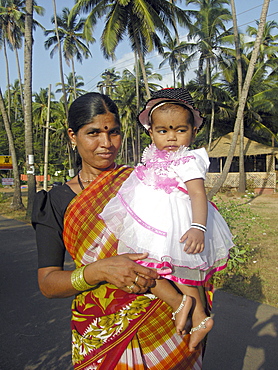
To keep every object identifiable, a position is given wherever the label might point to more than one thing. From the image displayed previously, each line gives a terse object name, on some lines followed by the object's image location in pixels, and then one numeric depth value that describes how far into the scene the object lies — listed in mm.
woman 1411
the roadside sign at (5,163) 19188
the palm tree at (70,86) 41325
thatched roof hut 23356
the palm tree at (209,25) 22234
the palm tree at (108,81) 38819
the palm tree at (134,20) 15508
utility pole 15947
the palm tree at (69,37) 28519
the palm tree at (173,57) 29522
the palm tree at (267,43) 25997
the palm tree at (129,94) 34312
